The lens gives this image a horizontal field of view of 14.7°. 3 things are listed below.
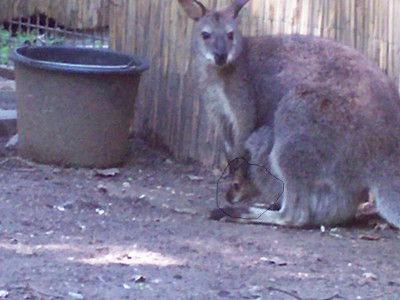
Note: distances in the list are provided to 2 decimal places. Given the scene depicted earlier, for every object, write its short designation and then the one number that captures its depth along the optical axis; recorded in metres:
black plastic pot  9.99
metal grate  13.04
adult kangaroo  8.34
